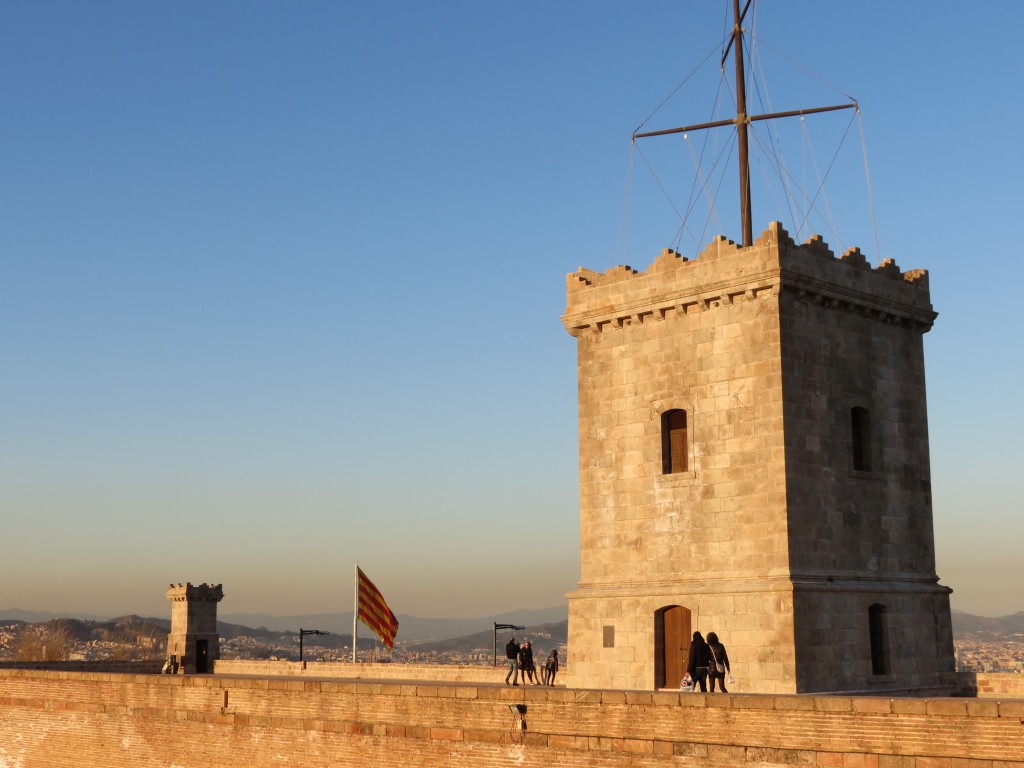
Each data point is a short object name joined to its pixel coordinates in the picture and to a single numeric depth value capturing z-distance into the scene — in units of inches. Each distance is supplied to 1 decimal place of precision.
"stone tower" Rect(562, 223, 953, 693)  978.7
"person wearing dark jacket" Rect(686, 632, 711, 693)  911.7
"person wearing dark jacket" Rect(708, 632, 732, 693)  901.1
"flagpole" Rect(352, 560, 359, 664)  1626.5
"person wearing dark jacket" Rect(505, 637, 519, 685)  1159.6
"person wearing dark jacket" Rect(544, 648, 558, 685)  1147.2
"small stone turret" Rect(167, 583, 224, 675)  1699.1
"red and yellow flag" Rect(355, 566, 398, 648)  1630.2
